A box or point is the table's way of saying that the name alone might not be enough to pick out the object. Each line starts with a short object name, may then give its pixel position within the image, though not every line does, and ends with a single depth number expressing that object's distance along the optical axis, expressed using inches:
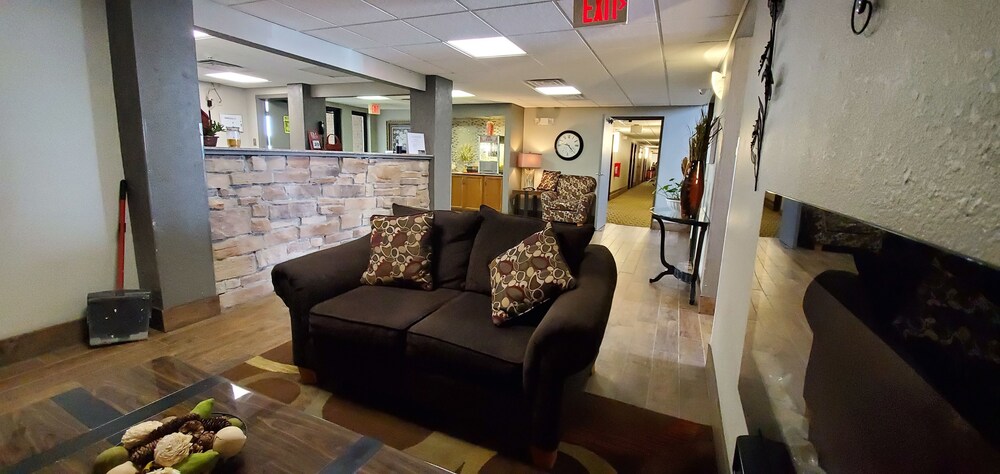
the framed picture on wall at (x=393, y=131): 379.3
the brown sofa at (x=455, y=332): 62.9
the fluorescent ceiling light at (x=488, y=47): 141.0
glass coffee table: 43.4
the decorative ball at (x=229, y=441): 41.2
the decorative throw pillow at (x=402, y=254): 91.8
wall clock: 303.3
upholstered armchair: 258.8
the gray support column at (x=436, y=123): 203.5
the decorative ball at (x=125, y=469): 36.5
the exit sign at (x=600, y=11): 100.7
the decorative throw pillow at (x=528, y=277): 74.8
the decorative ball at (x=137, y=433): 40.4
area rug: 66.5
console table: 137.9
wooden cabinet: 314.5
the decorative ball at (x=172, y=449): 37.5
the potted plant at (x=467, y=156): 362.9
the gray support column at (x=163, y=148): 96.3
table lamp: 307.9
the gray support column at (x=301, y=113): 254.4
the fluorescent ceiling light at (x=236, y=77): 234.9
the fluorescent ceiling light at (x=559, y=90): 224.7
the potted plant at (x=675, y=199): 157.1
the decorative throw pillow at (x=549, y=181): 291.4
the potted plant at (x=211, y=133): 121.1
